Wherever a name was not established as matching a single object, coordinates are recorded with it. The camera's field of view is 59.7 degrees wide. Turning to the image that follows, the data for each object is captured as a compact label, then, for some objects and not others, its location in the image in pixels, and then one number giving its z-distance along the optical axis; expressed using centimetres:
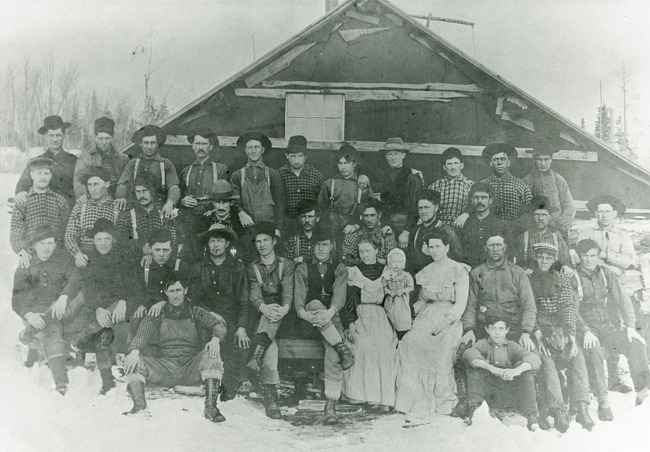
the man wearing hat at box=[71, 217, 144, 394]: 497
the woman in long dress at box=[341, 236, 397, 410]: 493
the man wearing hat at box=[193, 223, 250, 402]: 497
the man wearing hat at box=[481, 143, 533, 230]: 511
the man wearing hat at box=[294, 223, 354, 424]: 491
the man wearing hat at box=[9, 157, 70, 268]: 508
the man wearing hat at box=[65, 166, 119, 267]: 505
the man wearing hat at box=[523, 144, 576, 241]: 516
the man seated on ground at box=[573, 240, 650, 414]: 511
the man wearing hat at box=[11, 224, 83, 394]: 499
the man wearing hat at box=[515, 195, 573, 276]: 512
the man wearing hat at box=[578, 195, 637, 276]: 520
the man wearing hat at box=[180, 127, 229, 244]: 505
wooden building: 509
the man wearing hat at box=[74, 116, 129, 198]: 514
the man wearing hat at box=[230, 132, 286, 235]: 506
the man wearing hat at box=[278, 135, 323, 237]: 508
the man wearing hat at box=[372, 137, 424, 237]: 507
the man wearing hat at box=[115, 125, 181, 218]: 507
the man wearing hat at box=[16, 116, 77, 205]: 515
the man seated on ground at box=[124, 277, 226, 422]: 488
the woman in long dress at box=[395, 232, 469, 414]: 491
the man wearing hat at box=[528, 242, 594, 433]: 499
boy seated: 491
